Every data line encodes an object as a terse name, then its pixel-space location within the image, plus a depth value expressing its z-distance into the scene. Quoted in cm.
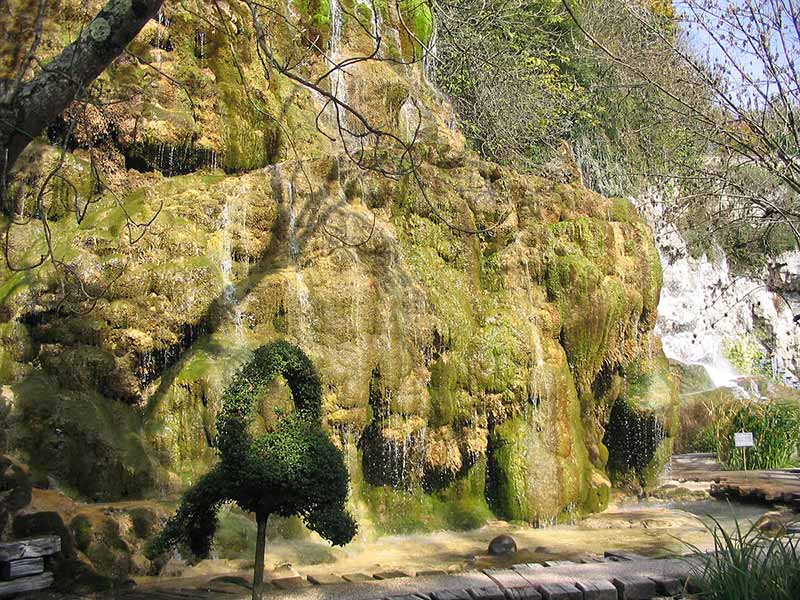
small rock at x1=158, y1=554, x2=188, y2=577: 719
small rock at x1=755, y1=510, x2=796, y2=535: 857
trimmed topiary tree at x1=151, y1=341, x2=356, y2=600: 507
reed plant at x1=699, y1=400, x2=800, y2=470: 1567
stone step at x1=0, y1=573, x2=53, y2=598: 574
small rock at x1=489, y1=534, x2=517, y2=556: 854
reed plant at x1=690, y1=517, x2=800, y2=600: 439
